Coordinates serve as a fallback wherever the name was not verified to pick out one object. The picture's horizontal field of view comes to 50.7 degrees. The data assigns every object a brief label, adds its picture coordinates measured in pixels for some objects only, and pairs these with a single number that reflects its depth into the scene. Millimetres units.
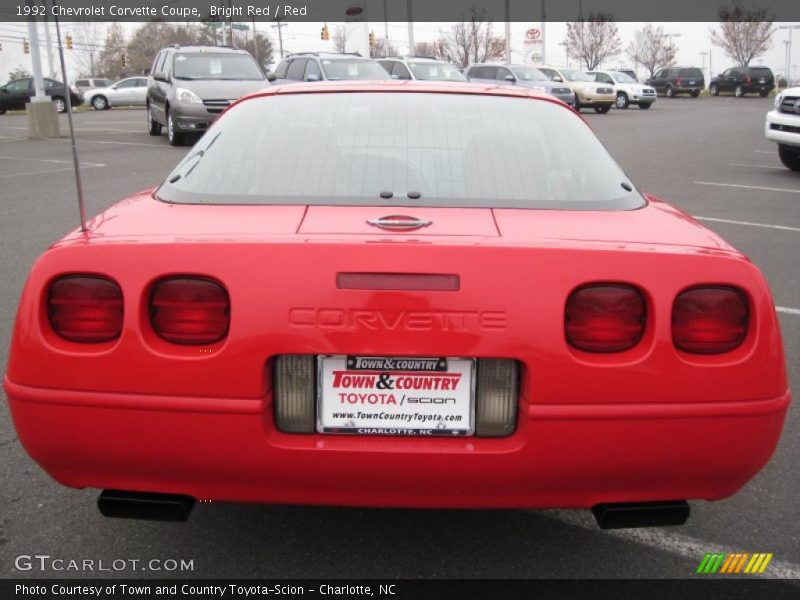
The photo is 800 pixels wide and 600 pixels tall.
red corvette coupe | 2094
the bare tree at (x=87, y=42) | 79375
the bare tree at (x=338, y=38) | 82925
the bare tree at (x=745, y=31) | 68750
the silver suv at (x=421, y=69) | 23828
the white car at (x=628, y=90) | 35188
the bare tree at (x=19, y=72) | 71000
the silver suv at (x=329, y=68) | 18453
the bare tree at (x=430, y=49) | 73688
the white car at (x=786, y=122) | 12422
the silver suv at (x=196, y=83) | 15414
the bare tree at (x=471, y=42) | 68938
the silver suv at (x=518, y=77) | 27625
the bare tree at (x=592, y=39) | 73625
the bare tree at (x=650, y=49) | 80625
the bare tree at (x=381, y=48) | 70175
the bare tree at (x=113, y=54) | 80312
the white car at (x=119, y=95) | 40062
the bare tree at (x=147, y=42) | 82500
